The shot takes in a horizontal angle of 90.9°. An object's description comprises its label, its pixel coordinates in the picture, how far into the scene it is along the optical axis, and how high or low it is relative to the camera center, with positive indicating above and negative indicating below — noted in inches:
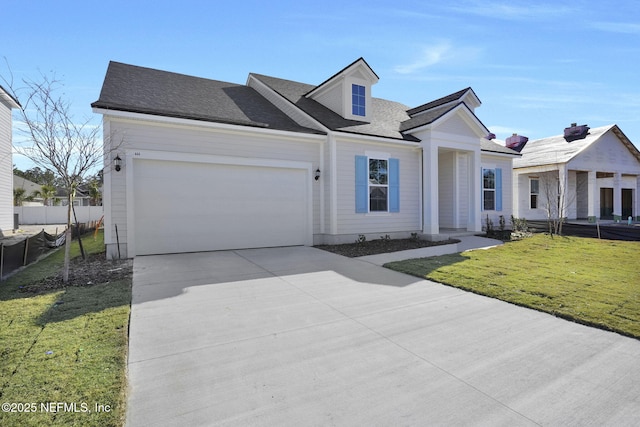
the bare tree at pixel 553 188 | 668.2 +44.4
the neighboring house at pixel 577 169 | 698.8 +87.5
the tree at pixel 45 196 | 1320.1 +80.1
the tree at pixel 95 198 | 1185.2 +58.8
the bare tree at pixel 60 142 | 229.3 +52.0
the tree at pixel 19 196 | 1180.5 +68.9
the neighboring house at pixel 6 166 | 585.9 +94.0
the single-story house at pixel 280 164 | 321.4 +58.6
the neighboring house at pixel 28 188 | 1306.6 +113.3
